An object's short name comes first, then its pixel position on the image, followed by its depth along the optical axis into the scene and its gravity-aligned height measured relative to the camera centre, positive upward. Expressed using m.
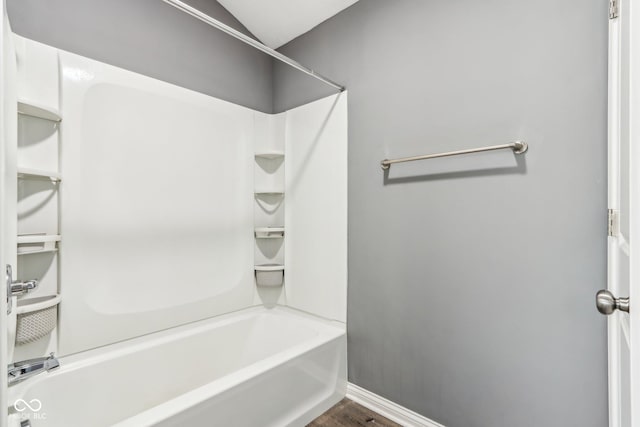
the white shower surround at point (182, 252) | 1.51 -0.25
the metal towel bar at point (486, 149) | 1.37 +0.27
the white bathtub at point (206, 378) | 1.30 -0.83
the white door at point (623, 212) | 0.58 -0.01
